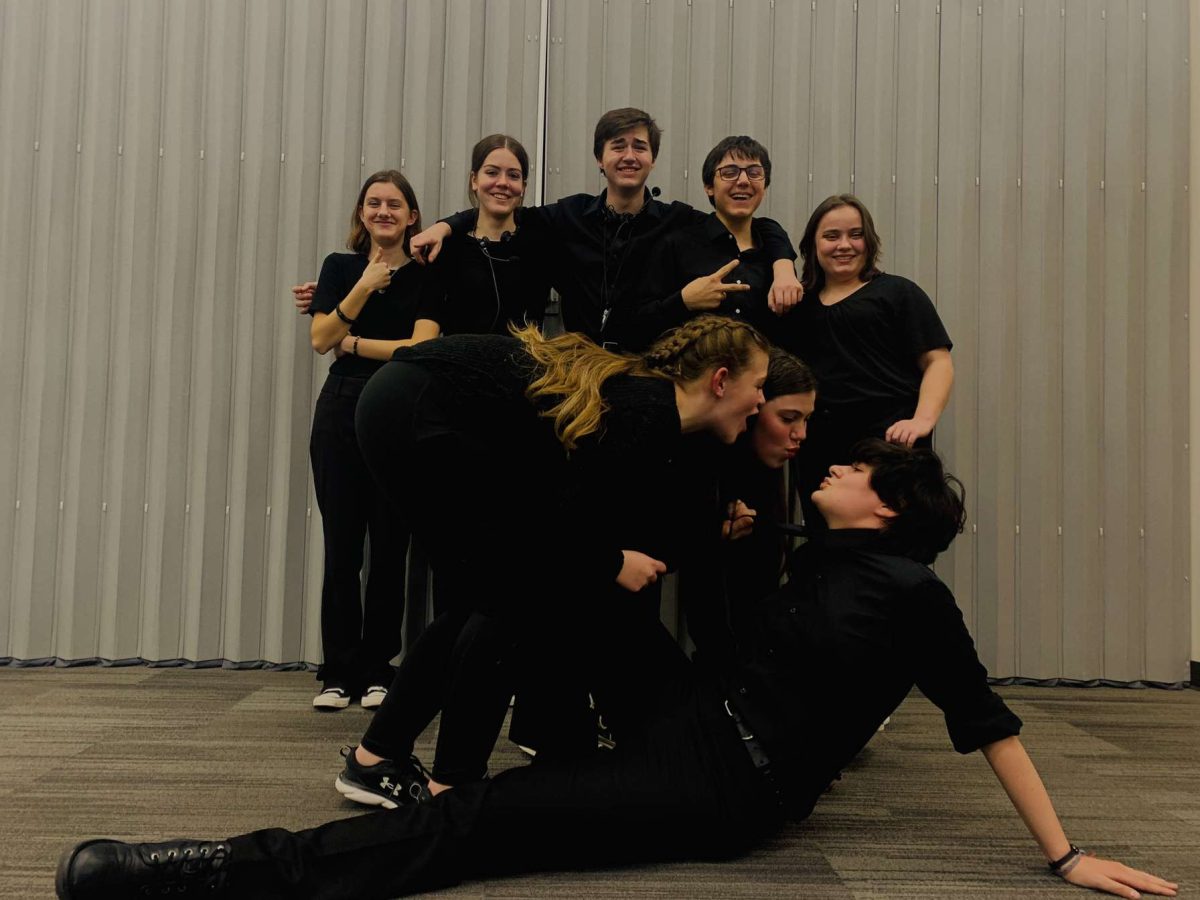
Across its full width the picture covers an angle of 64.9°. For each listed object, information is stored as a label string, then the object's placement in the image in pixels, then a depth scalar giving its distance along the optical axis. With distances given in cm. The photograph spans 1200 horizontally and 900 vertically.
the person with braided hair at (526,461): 140
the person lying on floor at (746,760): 117
